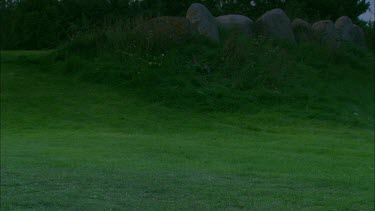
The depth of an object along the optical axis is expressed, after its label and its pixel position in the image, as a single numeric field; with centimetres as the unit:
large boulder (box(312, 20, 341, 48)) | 2447
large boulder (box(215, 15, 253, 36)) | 2305
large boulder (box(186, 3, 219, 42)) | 2212
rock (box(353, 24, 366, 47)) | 2691
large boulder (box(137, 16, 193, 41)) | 2105
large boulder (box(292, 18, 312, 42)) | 2455
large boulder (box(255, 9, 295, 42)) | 2359
